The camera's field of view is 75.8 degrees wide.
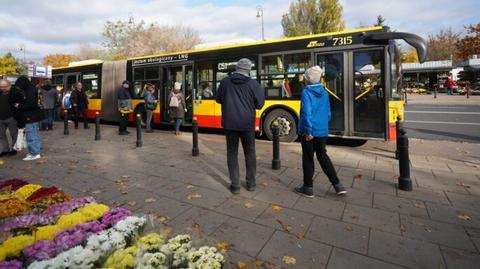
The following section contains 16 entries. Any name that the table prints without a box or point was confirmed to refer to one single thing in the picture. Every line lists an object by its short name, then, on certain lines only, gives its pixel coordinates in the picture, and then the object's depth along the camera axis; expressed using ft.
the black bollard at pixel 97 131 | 31.24
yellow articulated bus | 24.36
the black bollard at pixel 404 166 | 15.28
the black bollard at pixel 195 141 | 23.19
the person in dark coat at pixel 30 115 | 21.58
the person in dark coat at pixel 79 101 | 40.04
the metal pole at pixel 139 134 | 26.96
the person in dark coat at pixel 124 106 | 34.27
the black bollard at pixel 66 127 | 35.35
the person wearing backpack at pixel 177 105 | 33.35
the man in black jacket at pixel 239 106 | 13.96
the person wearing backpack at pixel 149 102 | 35.29
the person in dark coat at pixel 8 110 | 21.52
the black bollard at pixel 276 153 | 19.22
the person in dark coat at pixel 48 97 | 36.91
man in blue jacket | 13.65
